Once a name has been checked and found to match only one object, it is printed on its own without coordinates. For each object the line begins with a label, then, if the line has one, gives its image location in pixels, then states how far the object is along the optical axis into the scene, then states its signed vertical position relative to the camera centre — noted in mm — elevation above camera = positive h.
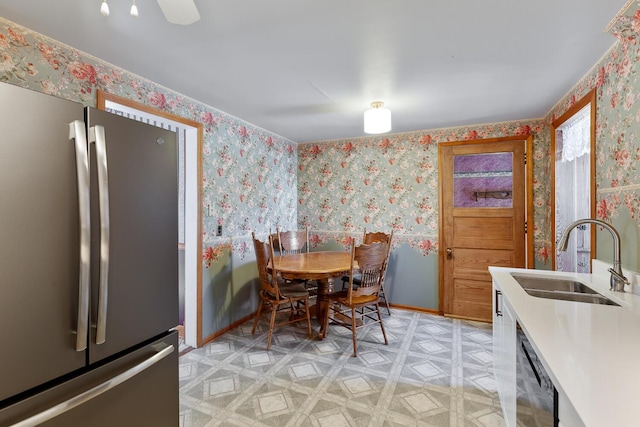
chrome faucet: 1601 -210
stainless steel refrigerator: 975 -179
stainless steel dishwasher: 968 -626
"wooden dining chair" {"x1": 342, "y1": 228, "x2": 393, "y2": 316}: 3705 -281
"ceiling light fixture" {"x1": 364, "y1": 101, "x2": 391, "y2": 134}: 2577 +804
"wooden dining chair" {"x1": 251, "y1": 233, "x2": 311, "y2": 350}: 2865 -725
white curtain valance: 2441 +669
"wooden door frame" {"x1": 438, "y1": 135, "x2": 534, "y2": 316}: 3332 +302
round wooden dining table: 2826 -479
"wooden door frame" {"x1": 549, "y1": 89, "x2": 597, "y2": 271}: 2113 +507
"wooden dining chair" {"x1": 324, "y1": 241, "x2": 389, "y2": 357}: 2715 -597
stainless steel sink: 1606 -425
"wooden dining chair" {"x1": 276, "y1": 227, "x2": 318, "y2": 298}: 3749 -324
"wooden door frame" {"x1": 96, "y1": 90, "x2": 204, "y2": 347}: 2824 -128
